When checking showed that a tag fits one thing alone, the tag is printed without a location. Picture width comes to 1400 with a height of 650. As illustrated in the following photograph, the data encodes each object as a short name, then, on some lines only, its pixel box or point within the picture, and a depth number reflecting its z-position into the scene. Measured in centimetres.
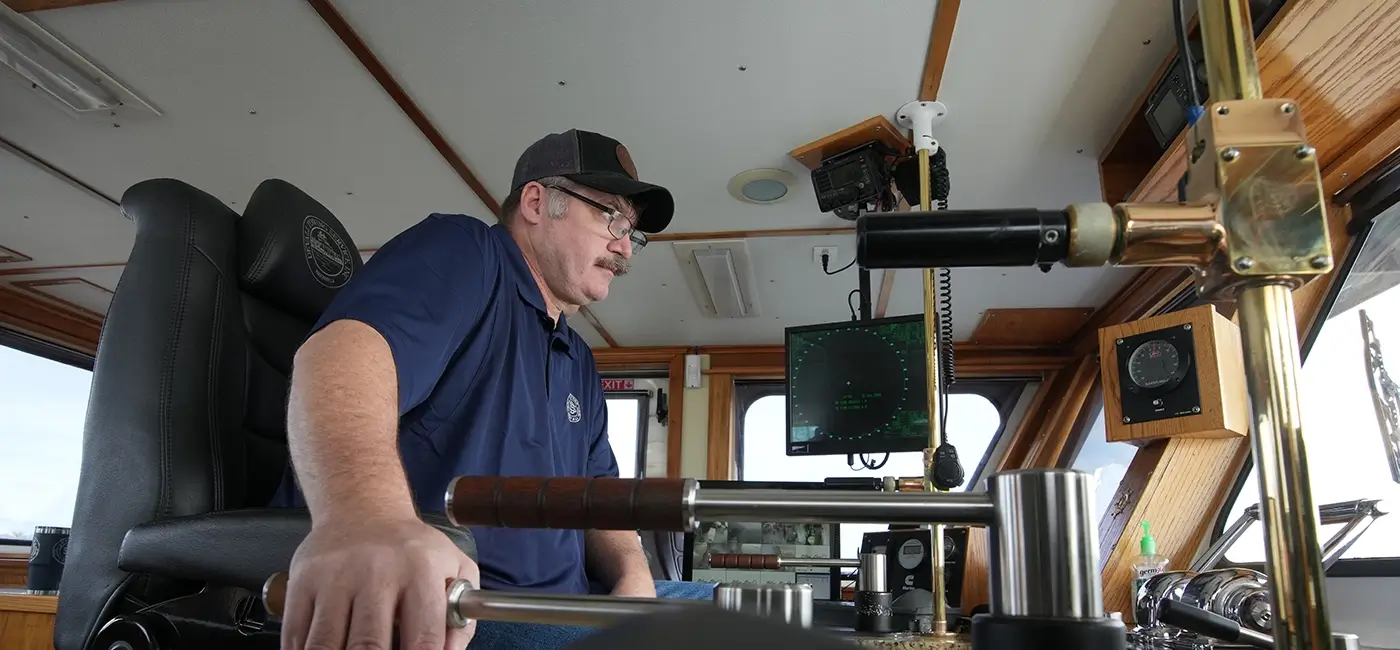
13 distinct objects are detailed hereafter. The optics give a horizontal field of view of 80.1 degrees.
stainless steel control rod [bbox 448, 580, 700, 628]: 40
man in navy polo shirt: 58
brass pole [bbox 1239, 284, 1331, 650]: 37
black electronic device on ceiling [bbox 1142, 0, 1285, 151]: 179
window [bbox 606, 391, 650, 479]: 462
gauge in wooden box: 193
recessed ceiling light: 255
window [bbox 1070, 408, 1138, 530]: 361
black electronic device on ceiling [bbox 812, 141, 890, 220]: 231
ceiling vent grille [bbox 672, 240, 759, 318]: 312
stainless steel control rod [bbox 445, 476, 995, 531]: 41
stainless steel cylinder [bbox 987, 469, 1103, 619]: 40
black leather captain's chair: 89
